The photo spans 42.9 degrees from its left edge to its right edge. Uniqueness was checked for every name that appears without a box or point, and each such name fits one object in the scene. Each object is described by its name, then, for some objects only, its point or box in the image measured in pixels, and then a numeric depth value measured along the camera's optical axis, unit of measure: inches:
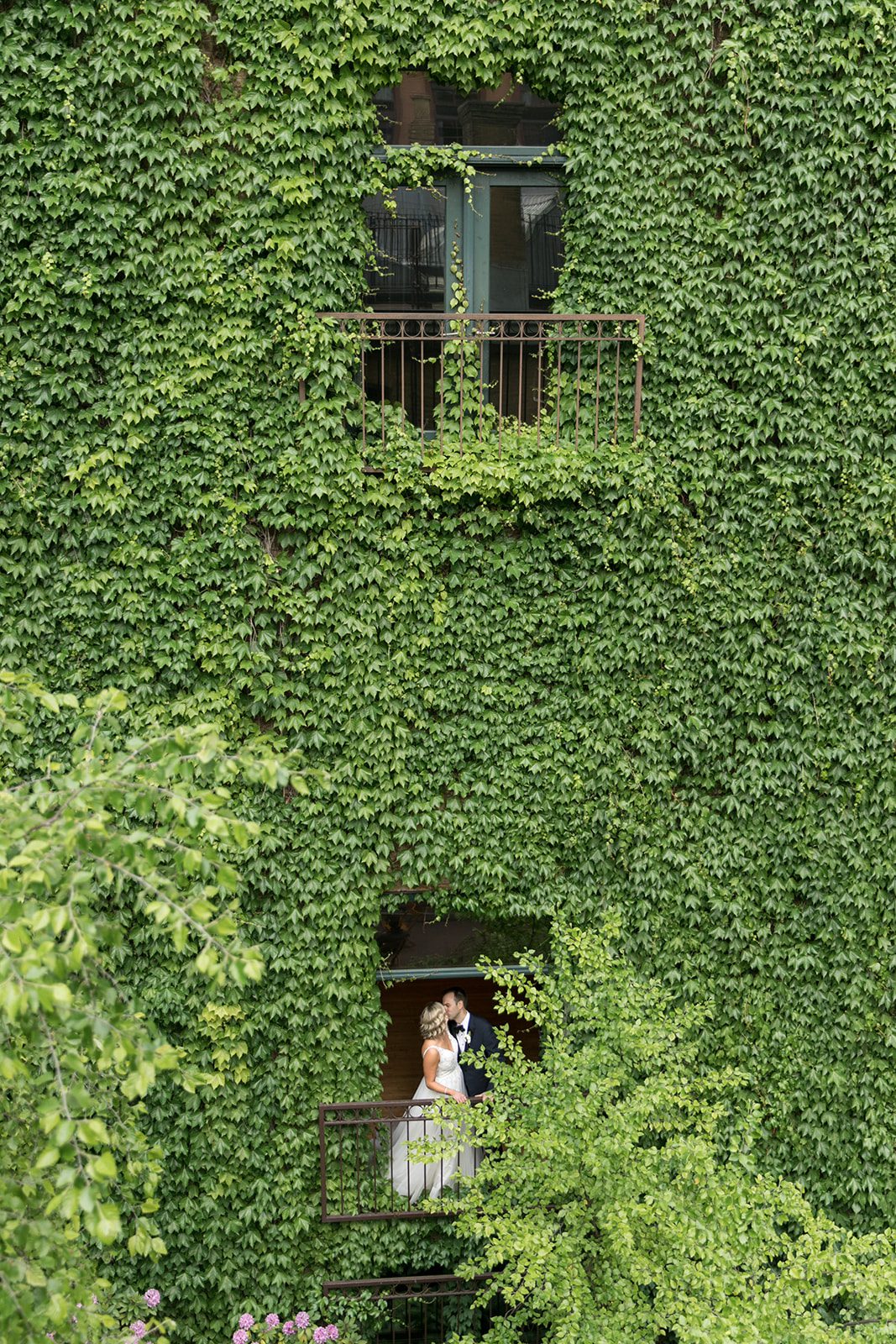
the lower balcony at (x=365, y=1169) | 338.6
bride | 336.5
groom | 343.3
